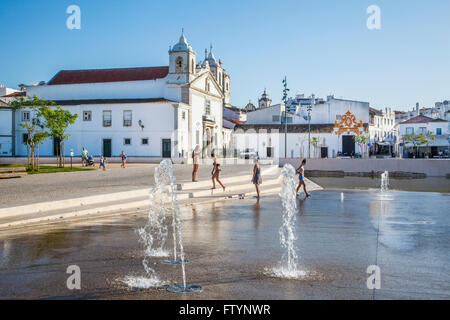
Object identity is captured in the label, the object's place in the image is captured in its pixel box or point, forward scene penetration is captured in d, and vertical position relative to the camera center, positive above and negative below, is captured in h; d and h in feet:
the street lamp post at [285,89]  133.39 +19.87
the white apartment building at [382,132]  214.69 +11.40
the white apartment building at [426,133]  212.84 +9.93
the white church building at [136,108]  138.72 +15.24
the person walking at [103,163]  91.06 -1.85
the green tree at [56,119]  91.76 +7.67
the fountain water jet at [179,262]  18.06 -5.67
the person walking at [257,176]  55.17 -2.86
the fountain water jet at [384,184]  80.48 -6.82
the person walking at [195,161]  63.67 -1.05
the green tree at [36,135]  86.02 +3.91
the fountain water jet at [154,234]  19.35 -5.73
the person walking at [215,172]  58.79 -2.50
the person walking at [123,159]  101.44 -1.15
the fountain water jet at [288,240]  20.86 -5.73
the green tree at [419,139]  205.42 +6.83
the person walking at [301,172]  59.30 -2.63
